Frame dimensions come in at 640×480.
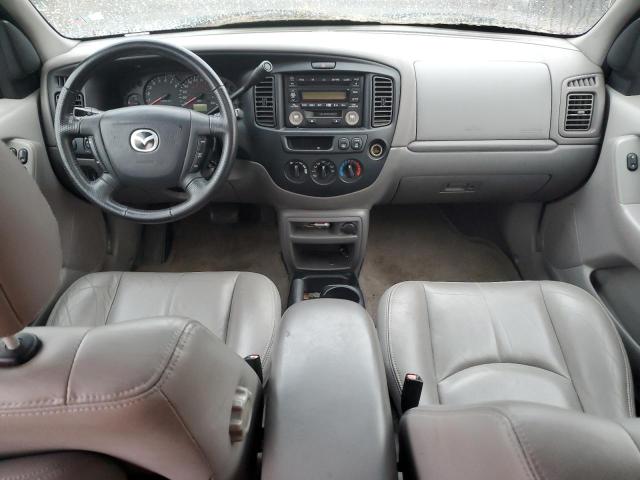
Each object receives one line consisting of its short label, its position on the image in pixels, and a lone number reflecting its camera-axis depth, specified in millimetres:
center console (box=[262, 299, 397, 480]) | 728
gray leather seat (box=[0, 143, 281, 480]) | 514
